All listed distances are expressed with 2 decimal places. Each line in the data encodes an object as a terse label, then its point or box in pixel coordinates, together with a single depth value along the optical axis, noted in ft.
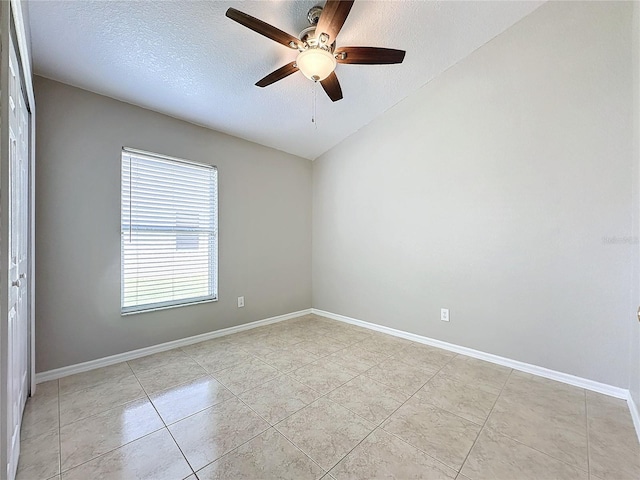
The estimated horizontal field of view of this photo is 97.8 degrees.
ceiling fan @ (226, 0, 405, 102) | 5.31
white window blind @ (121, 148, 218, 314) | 8.86
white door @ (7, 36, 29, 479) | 4.19
